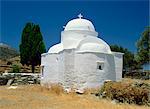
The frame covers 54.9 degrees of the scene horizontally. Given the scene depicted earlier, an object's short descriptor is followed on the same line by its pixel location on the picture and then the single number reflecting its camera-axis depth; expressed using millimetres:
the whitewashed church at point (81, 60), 10517
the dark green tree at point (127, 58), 24191
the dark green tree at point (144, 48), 15956
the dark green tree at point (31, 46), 18364
